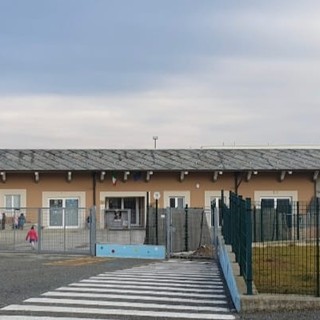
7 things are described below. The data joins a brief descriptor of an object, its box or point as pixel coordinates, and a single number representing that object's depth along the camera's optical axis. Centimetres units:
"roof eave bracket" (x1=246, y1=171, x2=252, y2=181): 4426
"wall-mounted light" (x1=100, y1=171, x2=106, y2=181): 4345
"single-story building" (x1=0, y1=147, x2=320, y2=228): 4359
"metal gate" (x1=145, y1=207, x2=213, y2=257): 2742
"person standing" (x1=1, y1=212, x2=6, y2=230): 2997
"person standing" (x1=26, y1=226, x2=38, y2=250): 2789
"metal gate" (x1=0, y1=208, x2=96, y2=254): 2777
